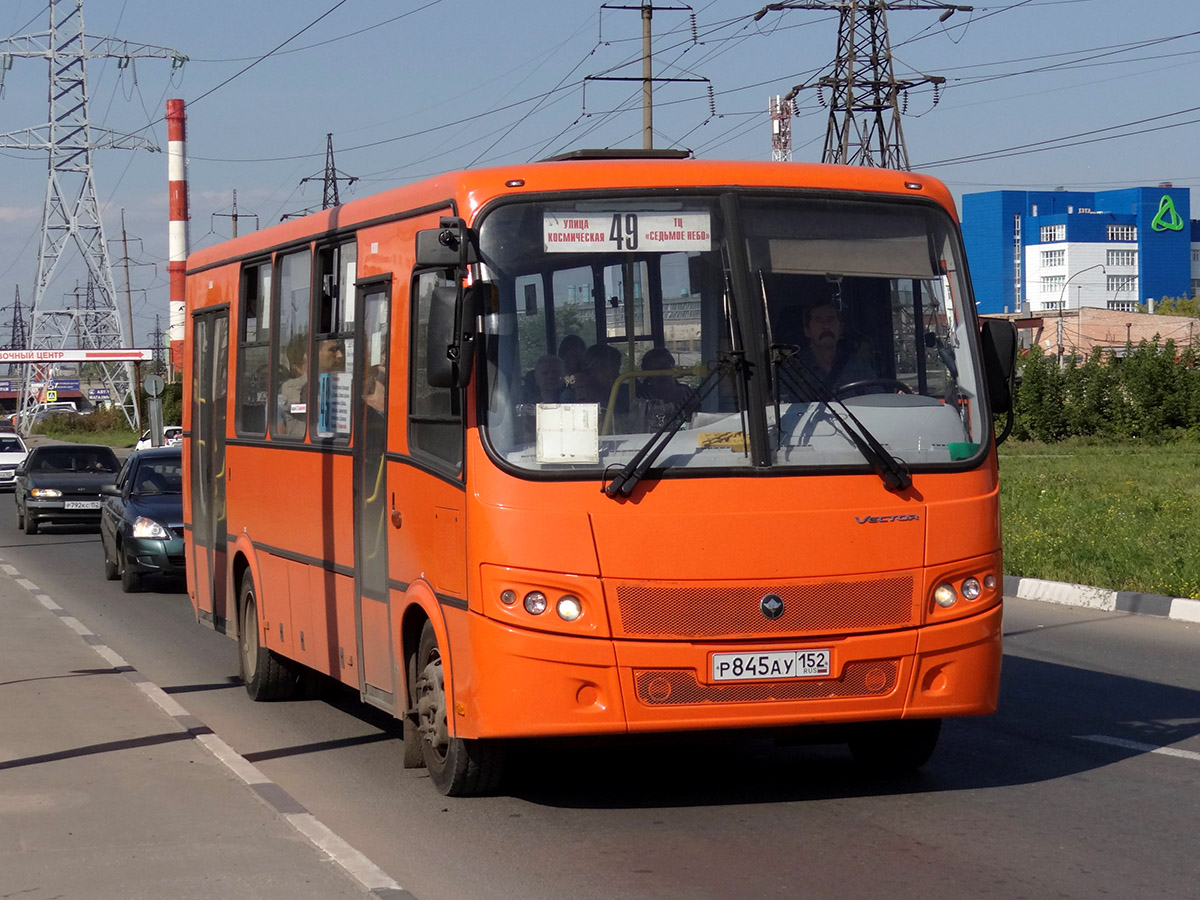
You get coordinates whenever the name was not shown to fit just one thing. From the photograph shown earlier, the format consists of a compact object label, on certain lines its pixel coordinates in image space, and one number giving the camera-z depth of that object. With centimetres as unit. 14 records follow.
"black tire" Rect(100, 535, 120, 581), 1914
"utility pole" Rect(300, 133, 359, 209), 6100
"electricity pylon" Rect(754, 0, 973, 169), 3791
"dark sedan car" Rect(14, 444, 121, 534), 2698
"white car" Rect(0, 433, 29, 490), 4250
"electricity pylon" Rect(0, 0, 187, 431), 7231
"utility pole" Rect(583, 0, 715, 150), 3359
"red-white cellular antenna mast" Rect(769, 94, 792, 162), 5822
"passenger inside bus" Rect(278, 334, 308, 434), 923
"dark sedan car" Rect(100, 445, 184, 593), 1769
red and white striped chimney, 5506
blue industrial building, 15262
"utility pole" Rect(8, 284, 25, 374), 14662
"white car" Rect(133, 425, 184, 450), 4713
